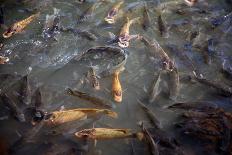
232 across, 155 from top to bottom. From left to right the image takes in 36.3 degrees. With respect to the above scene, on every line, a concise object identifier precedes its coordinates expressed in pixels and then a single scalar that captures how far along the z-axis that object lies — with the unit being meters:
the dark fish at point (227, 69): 5.59
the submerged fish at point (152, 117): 4.87
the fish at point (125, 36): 6.15
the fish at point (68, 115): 4.72
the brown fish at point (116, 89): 5.20
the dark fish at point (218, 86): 5.29
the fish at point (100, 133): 4.56
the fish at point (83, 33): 6.32
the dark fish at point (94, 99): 5.02
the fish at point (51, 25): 6.43
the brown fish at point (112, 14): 6.70
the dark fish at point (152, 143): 4.41
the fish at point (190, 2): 7.12
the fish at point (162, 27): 6.36
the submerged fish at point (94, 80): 5.37
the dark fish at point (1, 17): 6.58
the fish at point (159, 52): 5.69
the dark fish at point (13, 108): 4.89
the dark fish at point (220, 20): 6.64
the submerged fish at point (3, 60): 5.86
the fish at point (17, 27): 6.32
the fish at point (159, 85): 5.23
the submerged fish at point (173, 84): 5.27
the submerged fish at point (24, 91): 5.12
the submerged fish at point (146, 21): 6.55
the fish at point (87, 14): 6.74
